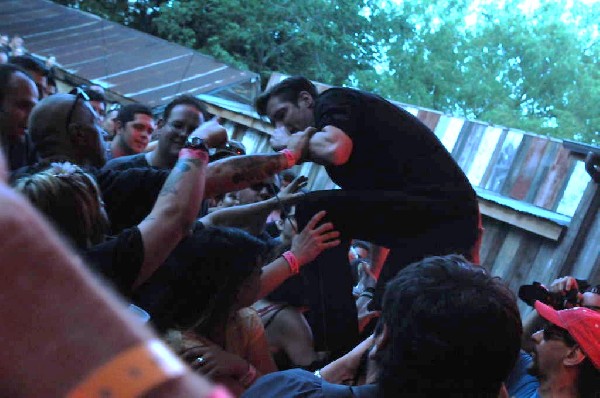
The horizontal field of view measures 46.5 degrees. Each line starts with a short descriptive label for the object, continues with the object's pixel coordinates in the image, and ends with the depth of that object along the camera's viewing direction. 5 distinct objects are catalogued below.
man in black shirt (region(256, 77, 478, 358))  3.26
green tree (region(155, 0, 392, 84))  18.14
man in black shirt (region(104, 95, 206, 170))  3.82
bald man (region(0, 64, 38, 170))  3.54
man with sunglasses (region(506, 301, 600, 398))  2.69
